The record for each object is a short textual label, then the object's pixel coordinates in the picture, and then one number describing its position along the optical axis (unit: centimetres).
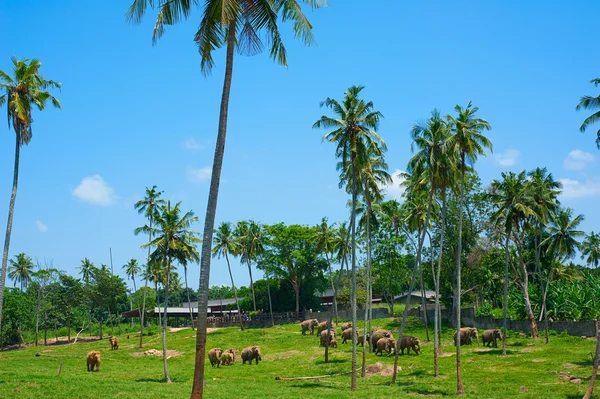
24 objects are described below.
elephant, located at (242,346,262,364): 5422
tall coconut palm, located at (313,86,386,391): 3928
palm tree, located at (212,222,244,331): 8444
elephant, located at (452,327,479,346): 5738
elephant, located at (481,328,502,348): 5463
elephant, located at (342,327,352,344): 6164
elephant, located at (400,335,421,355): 5178
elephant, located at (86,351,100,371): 4766
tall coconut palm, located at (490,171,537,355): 5028
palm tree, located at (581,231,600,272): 9919
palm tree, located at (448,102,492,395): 3675
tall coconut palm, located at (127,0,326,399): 1791
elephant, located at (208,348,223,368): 5281
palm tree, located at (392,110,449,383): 3775
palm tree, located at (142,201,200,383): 4819
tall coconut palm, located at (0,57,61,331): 3190
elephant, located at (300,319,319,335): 7125
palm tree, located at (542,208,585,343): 6362
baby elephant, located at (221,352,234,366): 5450
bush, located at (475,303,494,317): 7012
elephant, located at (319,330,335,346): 5836
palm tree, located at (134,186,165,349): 6625
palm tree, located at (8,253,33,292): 10438
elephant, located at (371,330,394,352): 5441
